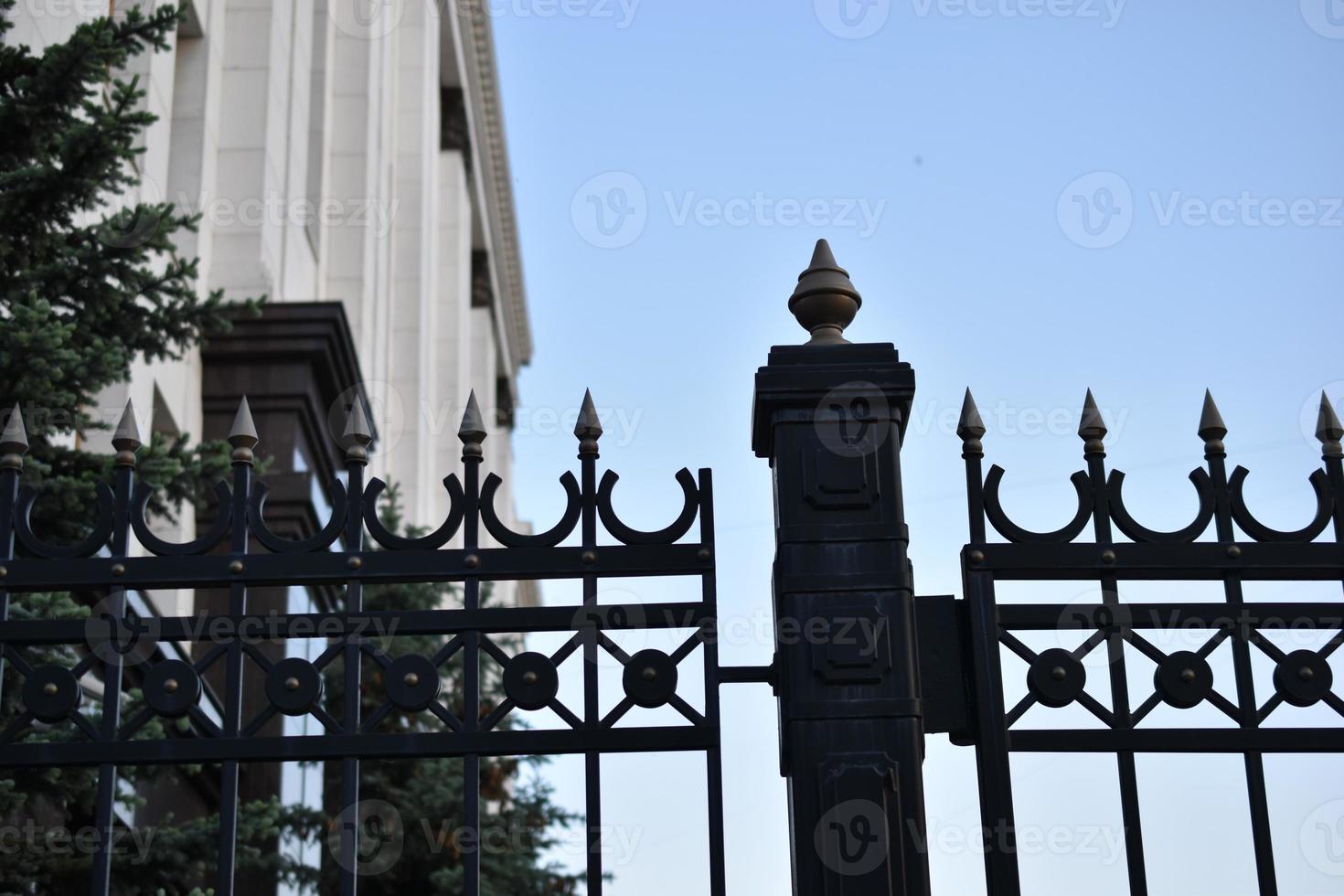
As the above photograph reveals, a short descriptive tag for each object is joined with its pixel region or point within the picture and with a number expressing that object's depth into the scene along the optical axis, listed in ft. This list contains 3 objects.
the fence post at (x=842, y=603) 14.26
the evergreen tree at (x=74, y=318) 24.50
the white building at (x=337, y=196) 53.47
